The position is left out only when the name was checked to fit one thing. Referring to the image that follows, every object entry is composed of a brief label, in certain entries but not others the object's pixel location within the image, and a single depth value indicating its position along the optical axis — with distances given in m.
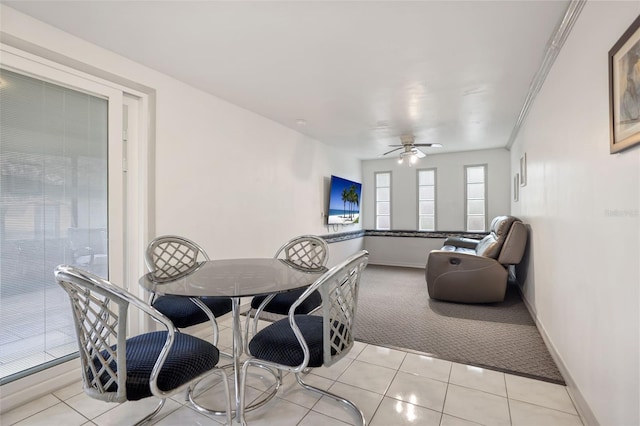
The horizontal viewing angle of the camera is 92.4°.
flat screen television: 5.55
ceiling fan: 4.91
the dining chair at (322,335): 1.49
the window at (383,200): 7.00
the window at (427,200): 6.55
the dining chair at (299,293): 2.28
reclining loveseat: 3.60
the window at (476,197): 6.11
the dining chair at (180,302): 2.04
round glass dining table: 1.53
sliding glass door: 1.91
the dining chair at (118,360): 1.21
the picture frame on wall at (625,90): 1.16
